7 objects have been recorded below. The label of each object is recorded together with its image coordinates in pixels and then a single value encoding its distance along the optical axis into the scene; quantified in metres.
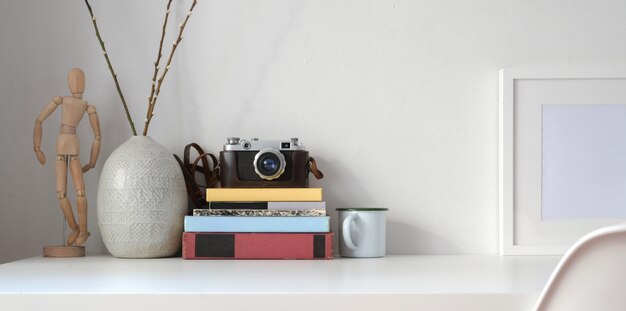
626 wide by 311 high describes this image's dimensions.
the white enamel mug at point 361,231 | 1.48
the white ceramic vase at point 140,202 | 1.45
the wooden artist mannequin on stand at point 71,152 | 1.51
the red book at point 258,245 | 1.43
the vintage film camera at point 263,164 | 1.48
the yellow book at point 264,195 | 1.46
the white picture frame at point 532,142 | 1.59
